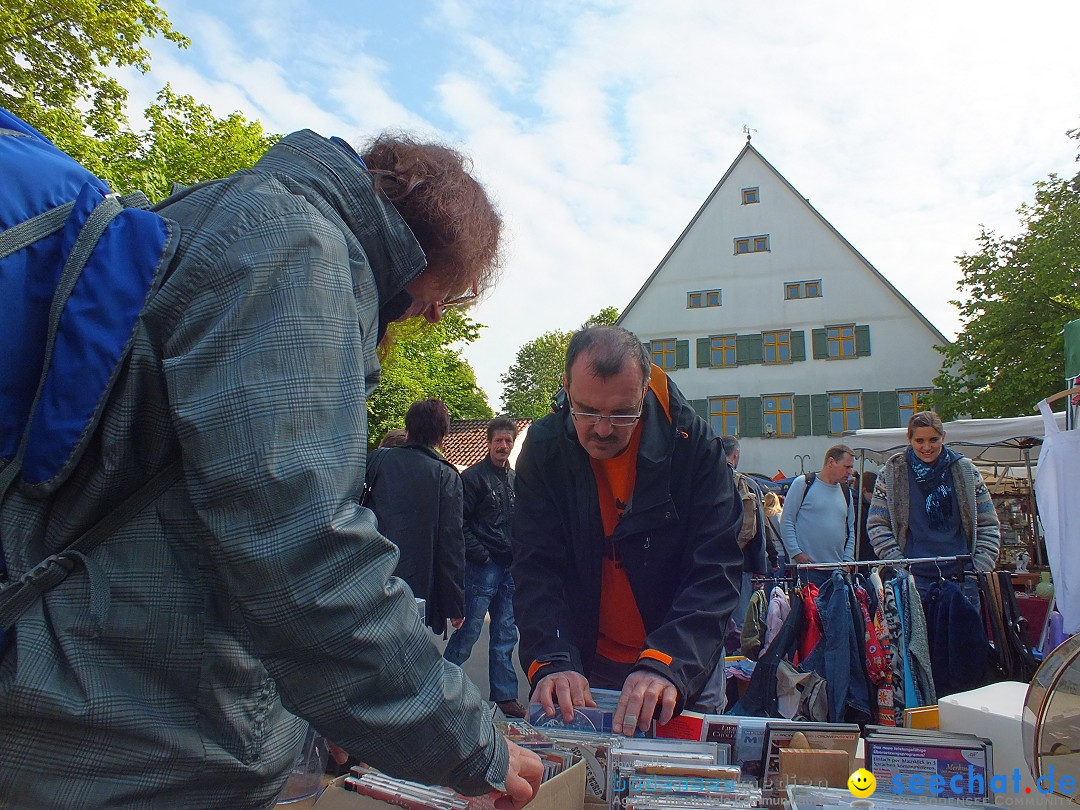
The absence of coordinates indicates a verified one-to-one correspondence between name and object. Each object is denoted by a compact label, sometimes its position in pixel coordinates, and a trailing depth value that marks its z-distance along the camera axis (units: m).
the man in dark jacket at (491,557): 6.04
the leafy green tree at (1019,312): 22.91
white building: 28.50
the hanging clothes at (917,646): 4.73
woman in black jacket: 5.11
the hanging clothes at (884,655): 4.78
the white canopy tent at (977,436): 9.74
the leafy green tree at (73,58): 13.38
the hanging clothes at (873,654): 4.88
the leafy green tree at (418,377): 22.33
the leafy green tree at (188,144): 17.19
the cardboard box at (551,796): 1.47
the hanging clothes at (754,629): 5.30
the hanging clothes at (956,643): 4.77
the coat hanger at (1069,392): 3.10
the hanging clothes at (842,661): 4.76
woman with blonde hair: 5.16
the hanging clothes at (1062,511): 3.06
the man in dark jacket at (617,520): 2.24
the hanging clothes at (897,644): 4.78
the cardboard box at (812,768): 1.78
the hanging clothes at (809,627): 5.05
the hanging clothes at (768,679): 4.68
